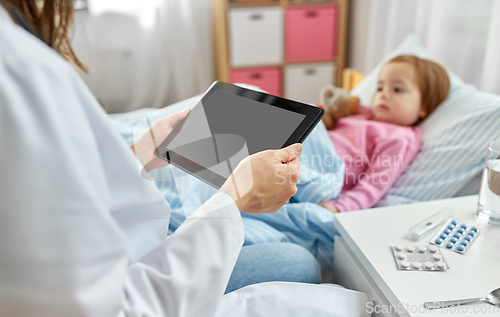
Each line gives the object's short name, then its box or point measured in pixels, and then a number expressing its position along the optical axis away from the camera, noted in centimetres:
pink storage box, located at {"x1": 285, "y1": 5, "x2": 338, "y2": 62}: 226
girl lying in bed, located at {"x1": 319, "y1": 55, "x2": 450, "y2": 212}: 101
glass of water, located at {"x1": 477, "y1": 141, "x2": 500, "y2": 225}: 65
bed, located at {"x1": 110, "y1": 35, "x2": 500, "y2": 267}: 80
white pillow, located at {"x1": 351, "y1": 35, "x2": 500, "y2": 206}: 92
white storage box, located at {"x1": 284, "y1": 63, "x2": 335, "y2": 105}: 234
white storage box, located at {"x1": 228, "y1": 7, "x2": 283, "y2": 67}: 221
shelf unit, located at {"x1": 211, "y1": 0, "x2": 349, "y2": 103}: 223
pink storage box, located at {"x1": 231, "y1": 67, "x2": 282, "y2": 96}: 232
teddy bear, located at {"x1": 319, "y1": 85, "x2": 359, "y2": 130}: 129
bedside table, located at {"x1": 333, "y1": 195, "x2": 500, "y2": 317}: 51
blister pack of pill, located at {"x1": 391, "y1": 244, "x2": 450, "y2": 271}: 56
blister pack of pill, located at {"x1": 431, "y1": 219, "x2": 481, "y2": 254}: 61
